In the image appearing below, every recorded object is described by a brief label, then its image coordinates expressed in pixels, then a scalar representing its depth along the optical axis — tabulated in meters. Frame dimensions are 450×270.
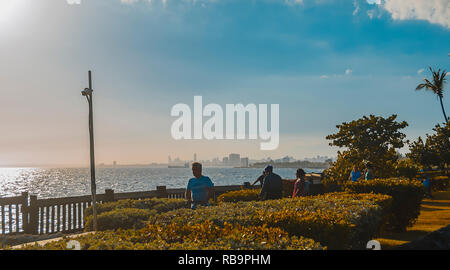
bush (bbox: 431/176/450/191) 28.97
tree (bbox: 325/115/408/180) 24.32
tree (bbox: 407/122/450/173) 38.44
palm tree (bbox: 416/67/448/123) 54.02
